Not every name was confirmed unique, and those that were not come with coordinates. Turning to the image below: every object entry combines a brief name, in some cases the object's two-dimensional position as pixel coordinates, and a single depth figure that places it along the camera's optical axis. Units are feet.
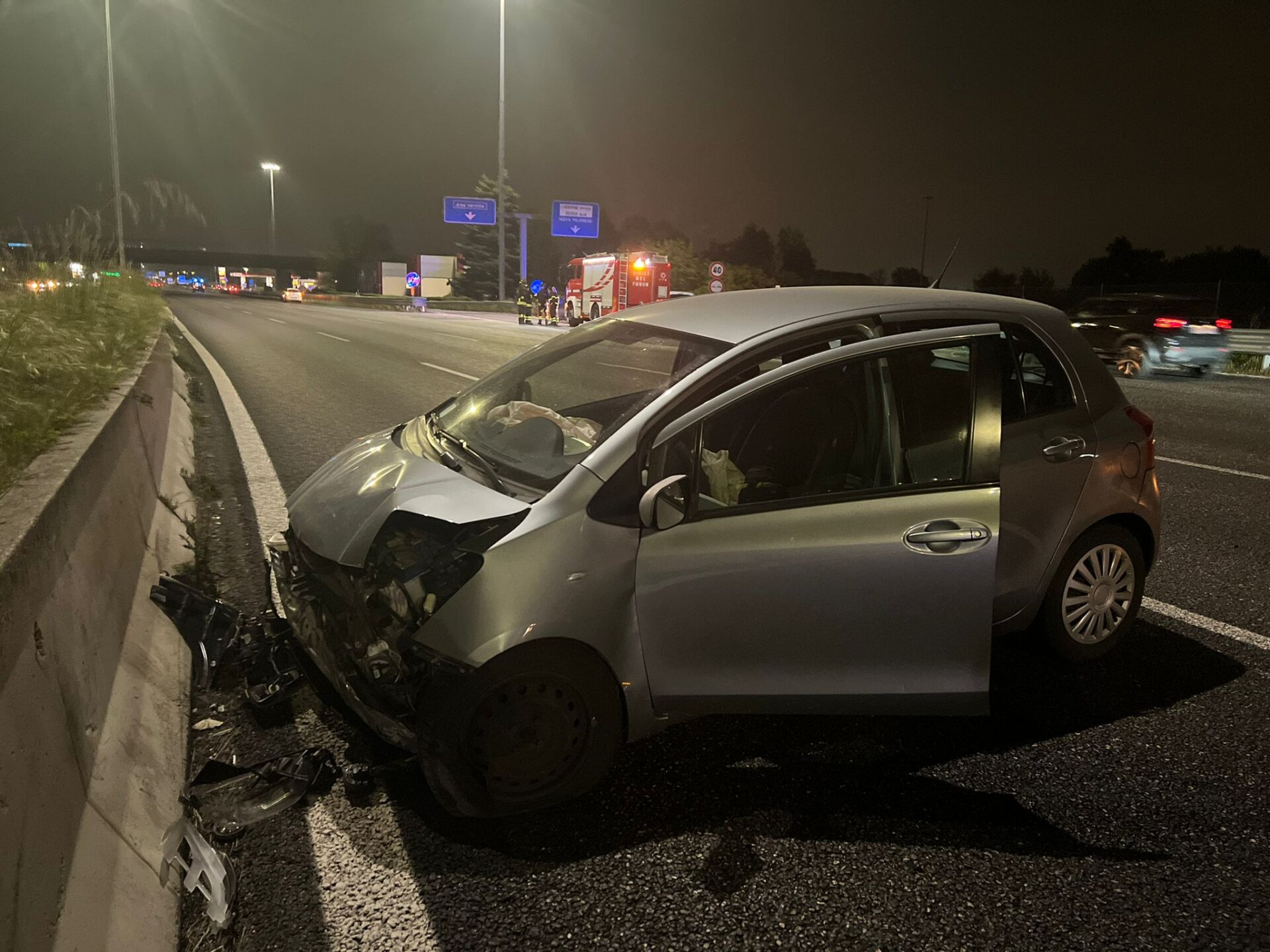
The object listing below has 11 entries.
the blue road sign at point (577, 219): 196.95
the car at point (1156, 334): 56.54
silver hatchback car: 8.36
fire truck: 110.32
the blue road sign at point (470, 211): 202.39
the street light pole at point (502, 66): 138.91
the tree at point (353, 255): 431.43
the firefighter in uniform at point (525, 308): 123.65
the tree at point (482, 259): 316.81
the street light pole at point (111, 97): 75.36
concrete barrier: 5.82
